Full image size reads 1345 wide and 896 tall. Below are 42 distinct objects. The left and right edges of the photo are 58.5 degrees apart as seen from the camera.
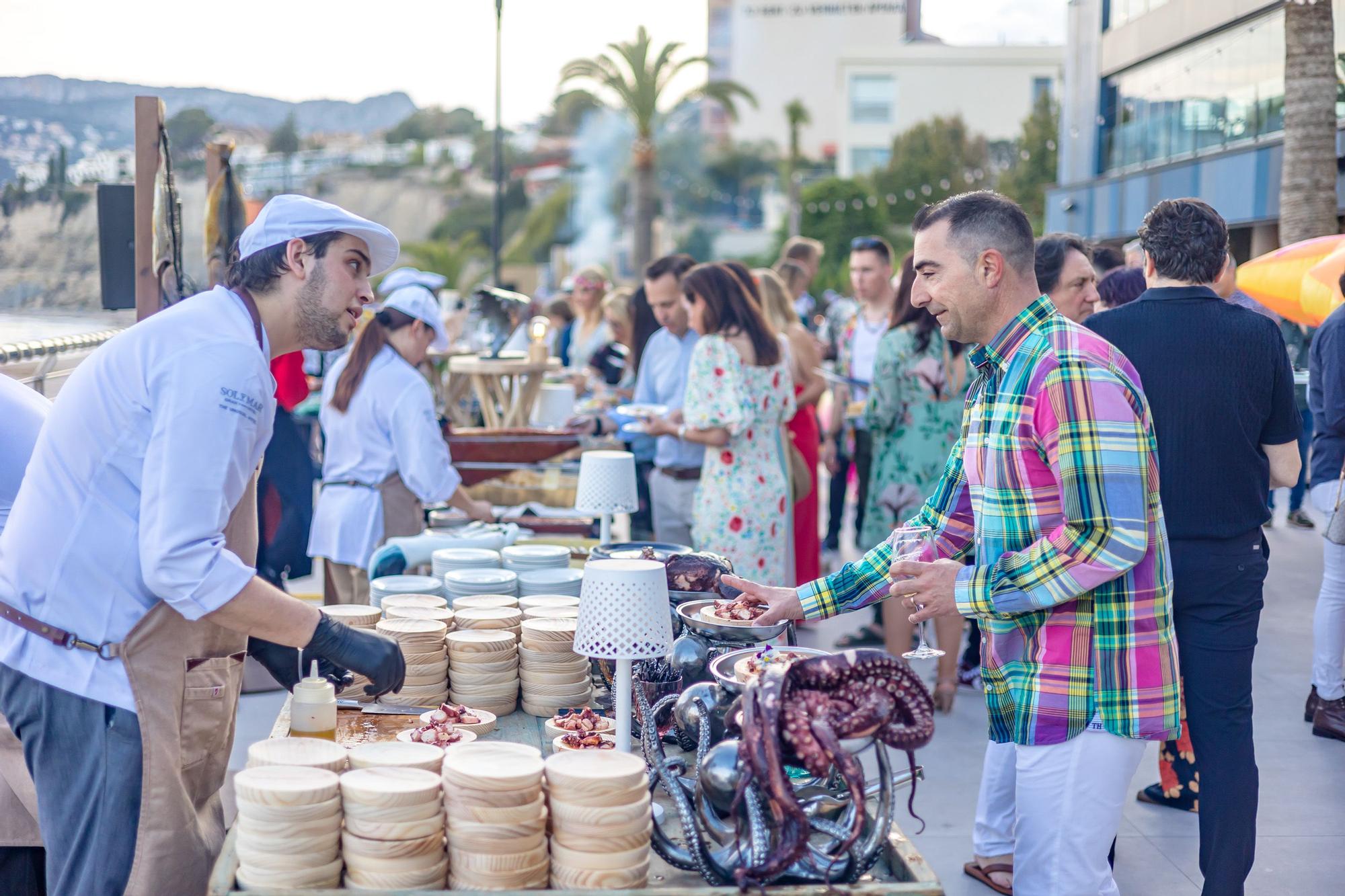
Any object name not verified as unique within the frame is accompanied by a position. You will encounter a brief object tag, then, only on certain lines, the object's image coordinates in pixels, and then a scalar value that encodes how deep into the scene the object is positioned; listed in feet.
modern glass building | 63.52
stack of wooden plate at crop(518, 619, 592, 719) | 8.93
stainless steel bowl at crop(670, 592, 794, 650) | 8.05
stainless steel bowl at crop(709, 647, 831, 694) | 7.00
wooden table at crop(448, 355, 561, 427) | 21.57
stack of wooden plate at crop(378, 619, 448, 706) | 8.74
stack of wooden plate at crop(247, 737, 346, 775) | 6.31
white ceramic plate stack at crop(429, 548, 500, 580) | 11.98
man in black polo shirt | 10.30
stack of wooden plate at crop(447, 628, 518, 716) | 8.82
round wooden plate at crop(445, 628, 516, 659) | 8.79
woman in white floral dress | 17.12
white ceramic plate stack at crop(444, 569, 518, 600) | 10.88
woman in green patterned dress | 16.93
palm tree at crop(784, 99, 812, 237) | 217.56
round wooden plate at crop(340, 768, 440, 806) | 5.93
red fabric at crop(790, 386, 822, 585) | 22.34
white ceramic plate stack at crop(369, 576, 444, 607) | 10.83
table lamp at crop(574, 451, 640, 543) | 12.39
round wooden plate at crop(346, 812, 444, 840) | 5.95
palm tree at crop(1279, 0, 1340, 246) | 36.73
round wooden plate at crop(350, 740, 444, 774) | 6.37
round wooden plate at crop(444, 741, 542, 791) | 6.01
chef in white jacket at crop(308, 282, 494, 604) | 15.11
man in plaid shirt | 7.14
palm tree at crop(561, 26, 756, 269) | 121.49
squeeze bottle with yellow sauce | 7.70
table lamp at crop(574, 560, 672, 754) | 6.97
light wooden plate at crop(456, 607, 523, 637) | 9.41
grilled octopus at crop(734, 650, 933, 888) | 5.83
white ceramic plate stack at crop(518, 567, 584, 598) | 11.26
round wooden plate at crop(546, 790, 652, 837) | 6.03
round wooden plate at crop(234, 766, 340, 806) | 5.90
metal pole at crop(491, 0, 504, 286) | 53.98
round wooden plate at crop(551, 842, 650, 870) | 6.04
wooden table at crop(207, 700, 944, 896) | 6.01
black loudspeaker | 14.44
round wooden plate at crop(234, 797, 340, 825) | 5.91
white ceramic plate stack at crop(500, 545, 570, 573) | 12.09
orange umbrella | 19.13
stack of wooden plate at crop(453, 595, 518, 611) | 10.23
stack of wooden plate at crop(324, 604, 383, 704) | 9.01
